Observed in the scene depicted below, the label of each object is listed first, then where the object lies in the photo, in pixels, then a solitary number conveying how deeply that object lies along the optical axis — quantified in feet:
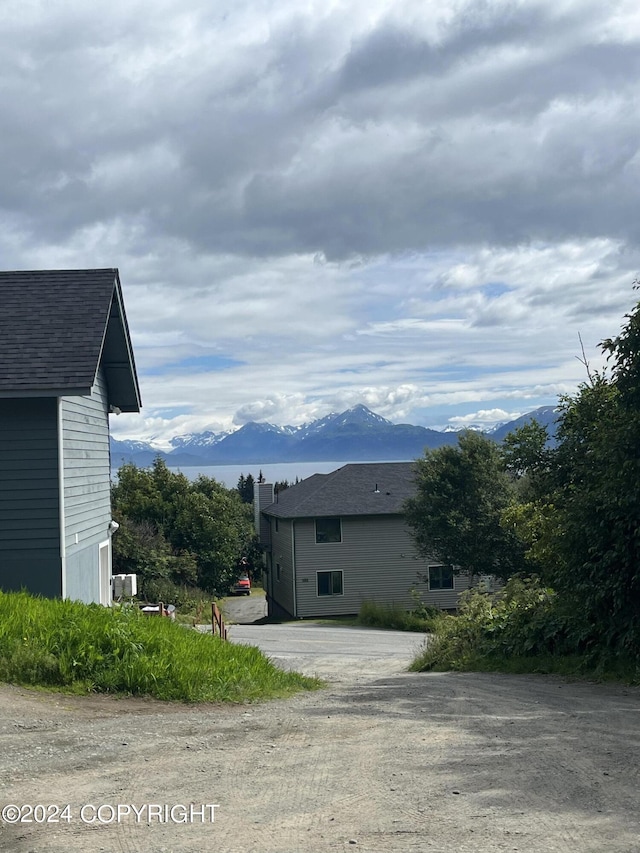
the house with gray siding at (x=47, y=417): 48.06
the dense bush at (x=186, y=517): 155.43
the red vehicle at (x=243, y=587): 210.18
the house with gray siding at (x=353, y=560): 148.56
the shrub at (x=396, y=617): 119.34
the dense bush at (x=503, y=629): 43.40
